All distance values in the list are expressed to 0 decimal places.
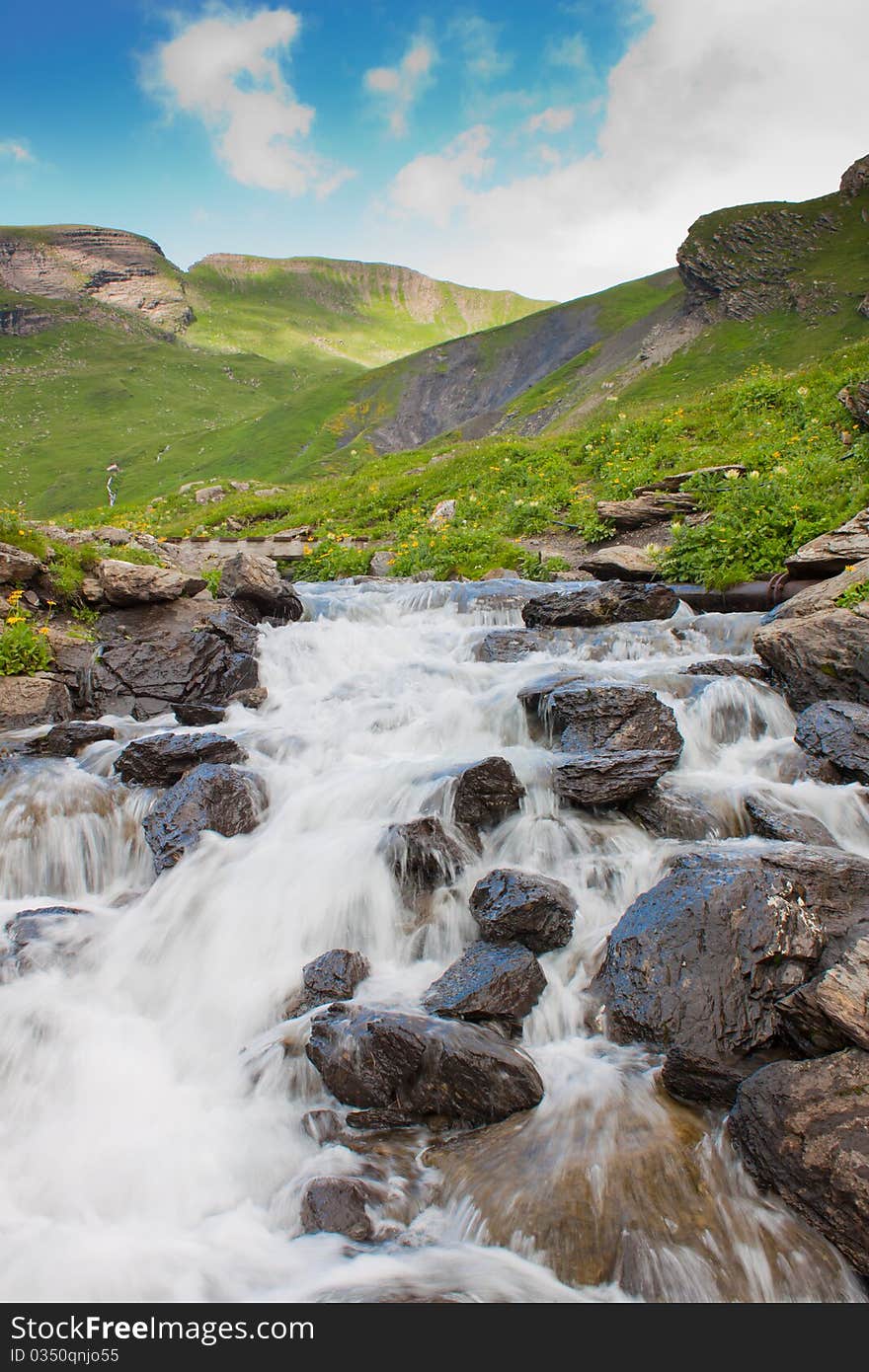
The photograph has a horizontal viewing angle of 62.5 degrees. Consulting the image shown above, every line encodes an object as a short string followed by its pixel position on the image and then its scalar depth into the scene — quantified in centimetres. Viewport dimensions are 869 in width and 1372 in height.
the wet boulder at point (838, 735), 722
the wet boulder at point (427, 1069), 445
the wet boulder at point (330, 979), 558
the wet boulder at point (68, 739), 930
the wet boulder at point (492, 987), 516
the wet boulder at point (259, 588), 1429
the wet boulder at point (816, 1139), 346
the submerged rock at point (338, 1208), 389
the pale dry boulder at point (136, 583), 1284
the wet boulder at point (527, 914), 581
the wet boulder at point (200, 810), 735
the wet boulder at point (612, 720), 793
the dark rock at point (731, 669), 959
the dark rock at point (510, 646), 1177
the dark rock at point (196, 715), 1034
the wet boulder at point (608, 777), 705
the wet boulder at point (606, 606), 1245
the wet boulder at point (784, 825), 640
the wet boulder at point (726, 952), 437
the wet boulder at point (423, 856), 668
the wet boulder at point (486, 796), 722
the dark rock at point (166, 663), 1095
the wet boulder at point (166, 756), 841
